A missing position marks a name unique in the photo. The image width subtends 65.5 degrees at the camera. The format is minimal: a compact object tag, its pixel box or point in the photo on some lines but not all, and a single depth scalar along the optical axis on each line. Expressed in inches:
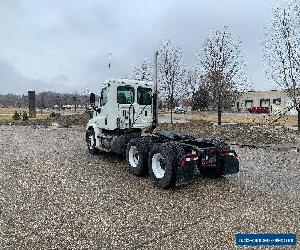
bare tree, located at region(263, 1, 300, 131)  706.2
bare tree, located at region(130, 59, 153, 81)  1363.7
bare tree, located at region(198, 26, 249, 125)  791.7
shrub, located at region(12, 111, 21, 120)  1287.4
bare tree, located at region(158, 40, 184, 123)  958.2
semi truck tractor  250.7
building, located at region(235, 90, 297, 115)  2332.0
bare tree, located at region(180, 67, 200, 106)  1211.3
